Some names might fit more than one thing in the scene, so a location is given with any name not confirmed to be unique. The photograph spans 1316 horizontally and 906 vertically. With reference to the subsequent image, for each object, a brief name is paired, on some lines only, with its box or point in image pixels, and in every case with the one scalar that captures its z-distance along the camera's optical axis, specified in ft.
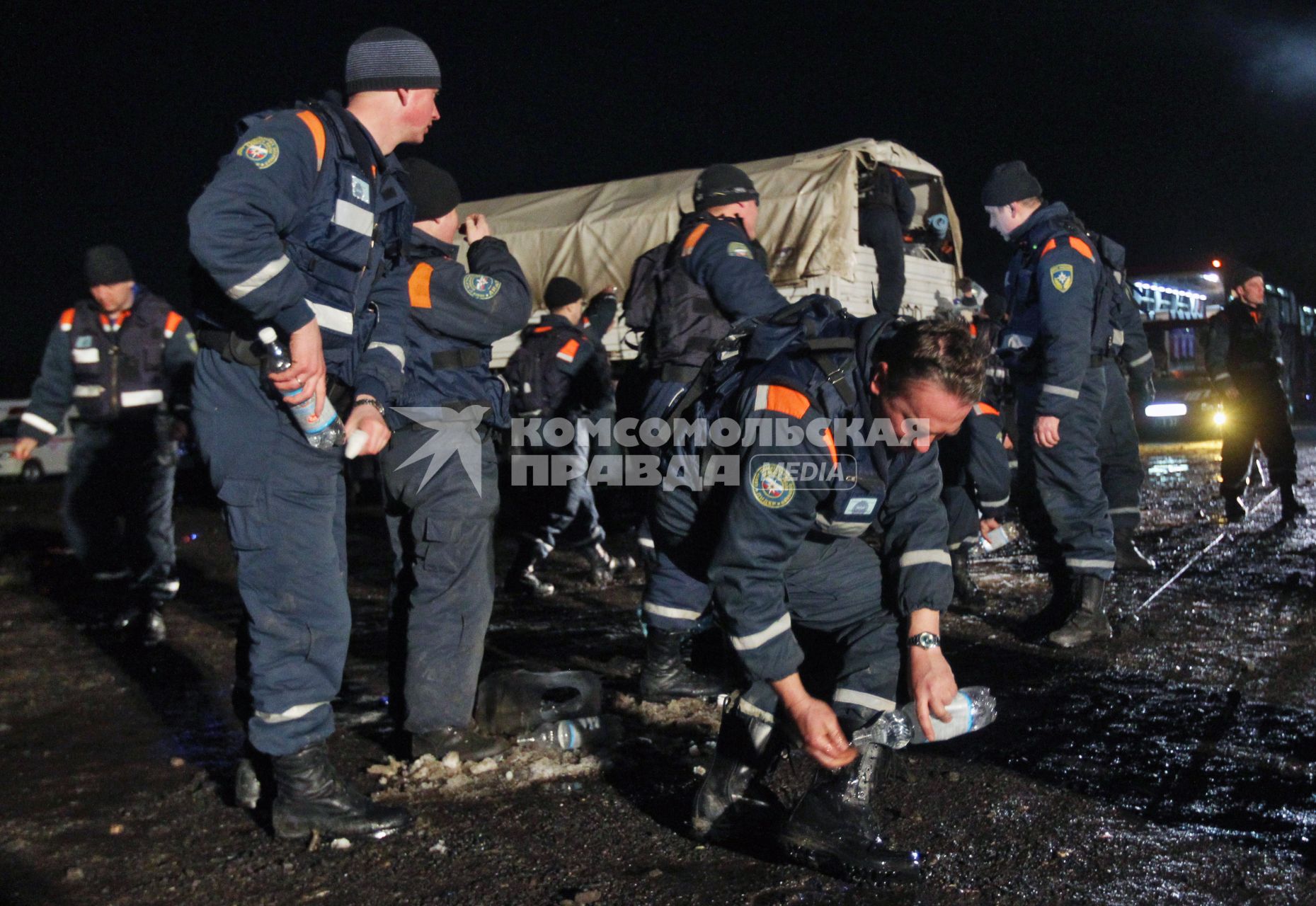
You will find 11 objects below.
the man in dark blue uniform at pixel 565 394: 22.25
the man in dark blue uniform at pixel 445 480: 11.00
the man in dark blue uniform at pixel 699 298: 13.29
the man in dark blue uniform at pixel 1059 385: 16.07
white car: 67.62
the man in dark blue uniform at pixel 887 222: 27.63
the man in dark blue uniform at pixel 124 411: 18.11
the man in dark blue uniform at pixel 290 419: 8.84
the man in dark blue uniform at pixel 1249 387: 28.55
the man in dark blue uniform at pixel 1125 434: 18.86
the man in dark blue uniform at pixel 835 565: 7.98
